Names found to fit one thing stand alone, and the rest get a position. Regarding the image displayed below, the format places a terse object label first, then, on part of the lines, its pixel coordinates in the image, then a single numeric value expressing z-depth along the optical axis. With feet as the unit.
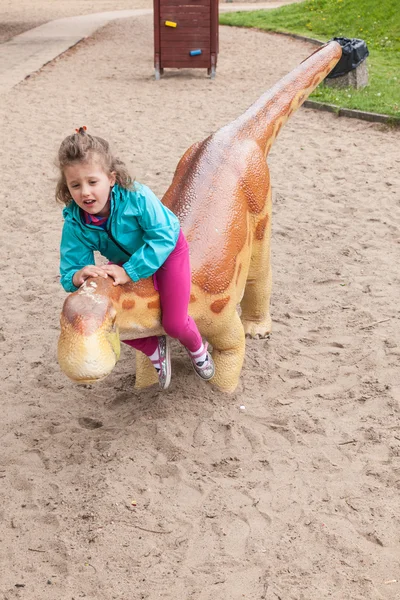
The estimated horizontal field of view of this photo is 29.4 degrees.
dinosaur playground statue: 8.20
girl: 8.52
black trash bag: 30.45
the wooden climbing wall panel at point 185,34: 35.83
